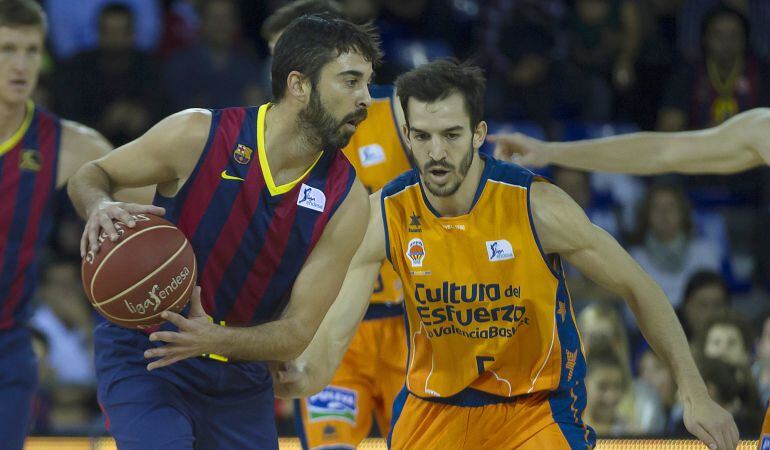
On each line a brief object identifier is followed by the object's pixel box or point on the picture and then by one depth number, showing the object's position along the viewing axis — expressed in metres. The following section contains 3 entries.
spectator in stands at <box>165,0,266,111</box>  16.54
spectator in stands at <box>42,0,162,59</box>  17.05
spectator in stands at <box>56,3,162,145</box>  16.34
